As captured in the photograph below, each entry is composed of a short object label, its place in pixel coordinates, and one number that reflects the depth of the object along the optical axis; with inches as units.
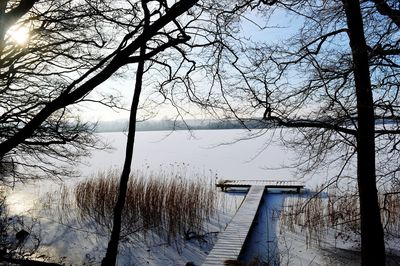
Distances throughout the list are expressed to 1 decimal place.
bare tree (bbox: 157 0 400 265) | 167.3
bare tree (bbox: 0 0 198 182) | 189.0
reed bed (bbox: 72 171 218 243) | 307.3
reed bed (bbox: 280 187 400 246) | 289.4
